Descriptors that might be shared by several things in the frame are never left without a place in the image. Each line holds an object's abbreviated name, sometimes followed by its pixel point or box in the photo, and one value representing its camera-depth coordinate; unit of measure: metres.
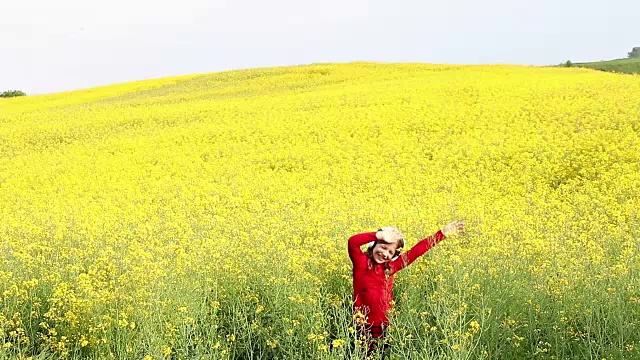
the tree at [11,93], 55.78
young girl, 5.15
